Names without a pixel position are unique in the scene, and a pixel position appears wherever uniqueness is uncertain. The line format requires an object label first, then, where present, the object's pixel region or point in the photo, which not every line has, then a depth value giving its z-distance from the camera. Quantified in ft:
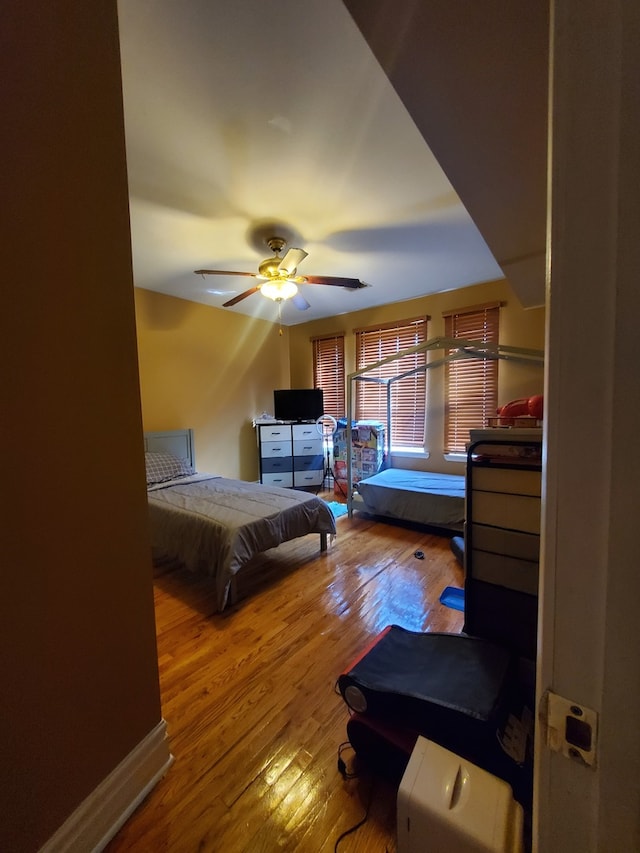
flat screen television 16.55
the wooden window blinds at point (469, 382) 12.44
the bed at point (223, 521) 7.24
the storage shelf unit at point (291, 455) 15.78
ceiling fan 8.43
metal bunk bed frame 8.17
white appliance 2.55
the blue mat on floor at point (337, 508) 13.39
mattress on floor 10.50
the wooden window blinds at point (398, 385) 14.38
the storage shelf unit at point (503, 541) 4.49
